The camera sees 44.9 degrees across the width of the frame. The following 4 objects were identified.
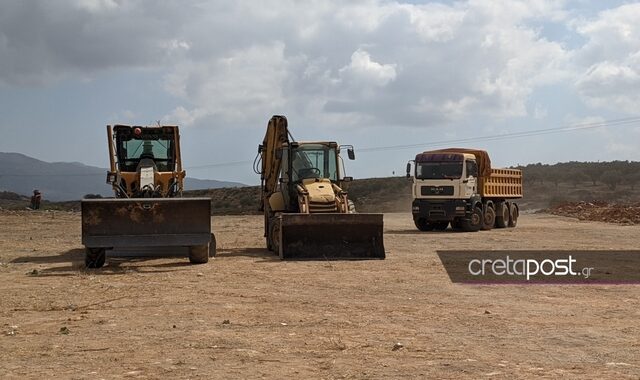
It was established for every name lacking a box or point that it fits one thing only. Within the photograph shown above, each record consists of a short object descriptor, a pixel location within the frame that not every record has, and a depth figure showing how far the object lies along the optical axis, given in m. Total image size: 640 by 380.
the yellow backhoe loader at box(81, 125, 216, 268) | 14.93
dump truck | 28.33
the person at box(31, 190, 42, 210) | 55.06
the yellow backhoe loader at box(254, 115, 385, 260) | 17.27
